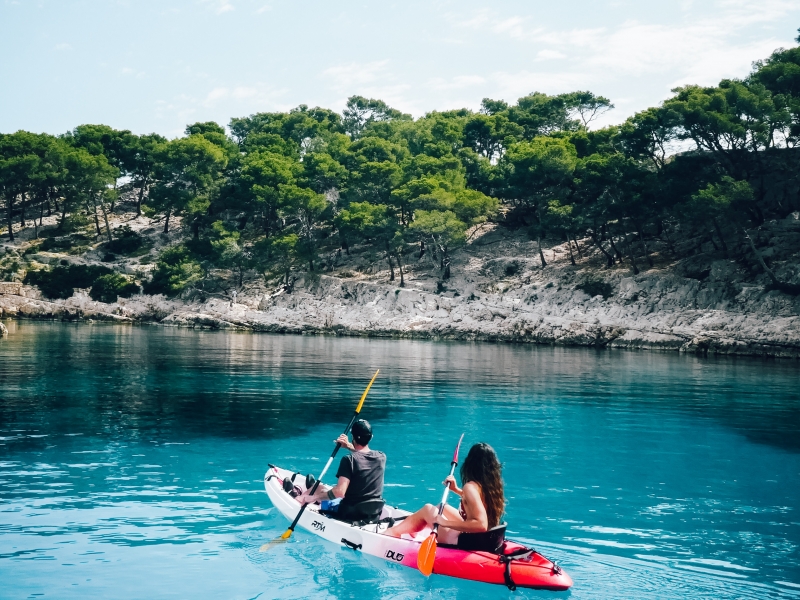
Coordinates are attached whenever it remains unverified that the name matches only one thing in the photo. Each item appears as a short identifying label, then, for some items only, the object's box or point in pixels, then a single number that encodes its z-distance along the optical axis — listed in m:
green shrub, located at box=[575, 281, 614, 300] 55.69
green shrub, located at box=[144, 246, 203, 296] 69.94
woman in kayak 8.70
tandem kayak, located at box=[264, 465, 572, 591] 8.49
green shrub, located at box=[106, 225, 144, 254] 78.56
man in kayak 10.03
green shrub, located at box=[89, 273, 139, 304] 70.38
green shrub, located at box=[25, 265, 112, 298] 69.06
